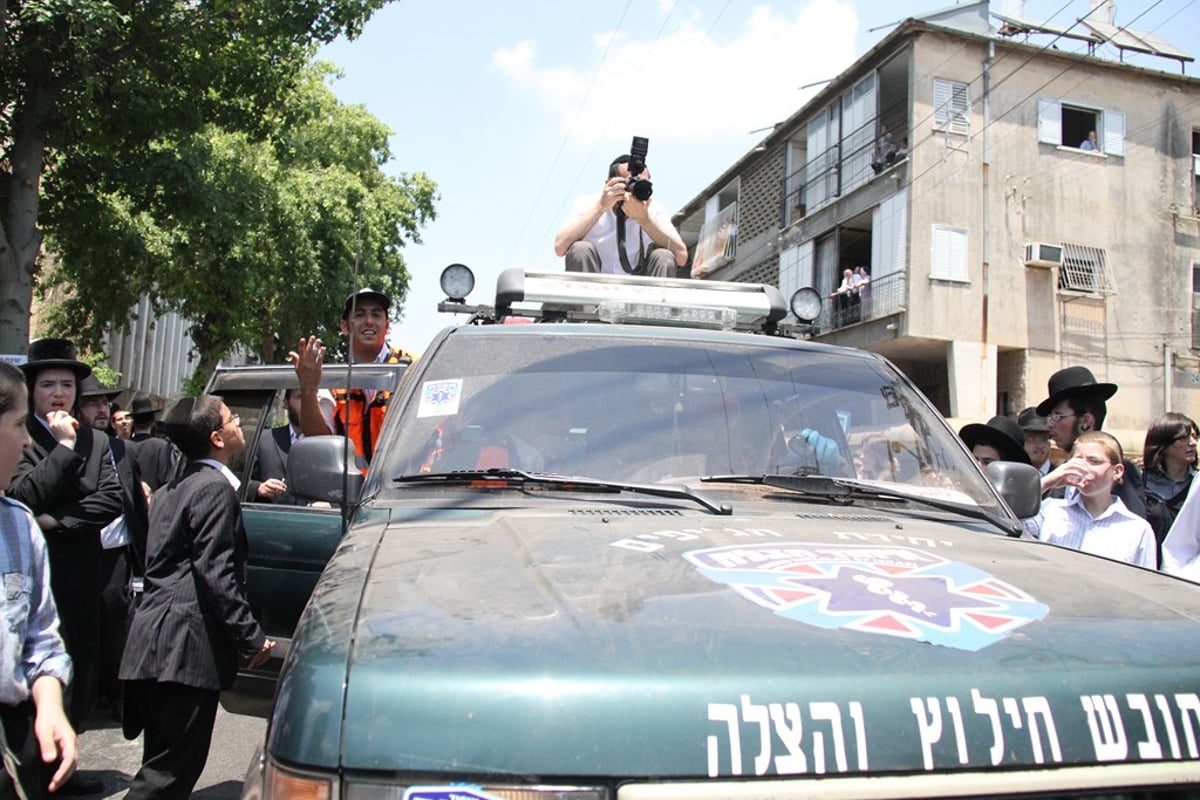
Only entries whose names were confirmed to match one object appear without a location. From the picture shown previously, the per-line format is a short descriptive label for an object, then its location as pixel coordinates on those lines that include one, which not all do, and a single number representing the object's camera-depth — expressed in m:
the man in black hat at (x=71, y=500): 4.41
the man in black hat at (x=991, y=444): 4.47
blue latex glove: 2.87
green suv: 1.42
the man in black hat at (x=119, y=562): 4.90
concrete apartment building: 21.84
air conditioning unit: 21.92
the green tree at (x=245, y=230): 12.89
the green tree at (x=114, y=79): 10.77
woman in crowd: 5.11
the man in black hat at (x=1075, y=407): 5.29
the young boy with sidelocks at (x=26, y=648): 2.24
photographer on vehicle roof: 4.91
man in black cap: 4.34
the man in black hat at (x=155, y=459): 6.94
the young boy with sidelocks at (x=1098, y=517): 3.93
